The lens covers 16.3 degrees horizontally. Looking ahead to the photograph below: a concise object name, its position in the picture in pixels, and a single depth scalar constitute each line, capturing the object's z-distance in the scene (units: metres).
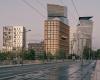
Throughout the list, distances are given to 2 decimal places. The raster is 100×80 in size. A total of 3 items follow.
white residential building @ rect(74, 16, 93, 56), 102.06
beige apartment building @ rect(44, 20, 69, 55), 139.20
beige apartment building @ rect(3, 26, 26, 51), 150.93
